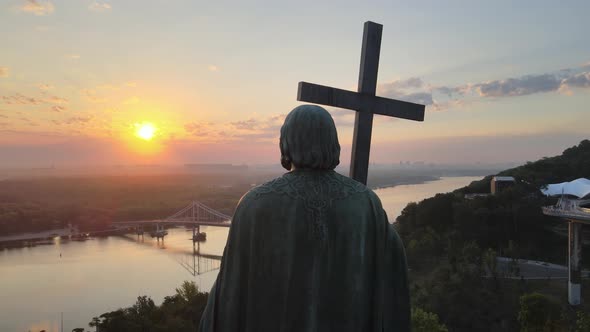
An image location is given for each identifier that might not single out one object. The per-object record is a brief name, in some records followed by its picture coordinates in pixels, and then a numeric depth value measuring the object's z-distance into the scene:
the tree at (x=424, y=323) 8.95
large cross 2.75
